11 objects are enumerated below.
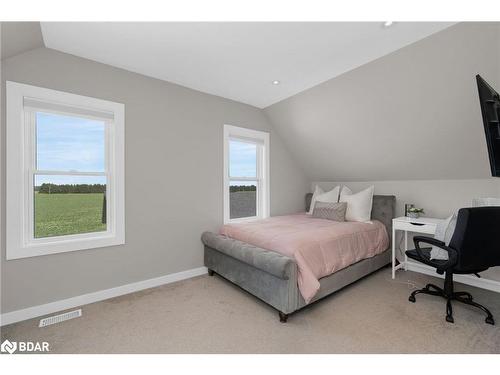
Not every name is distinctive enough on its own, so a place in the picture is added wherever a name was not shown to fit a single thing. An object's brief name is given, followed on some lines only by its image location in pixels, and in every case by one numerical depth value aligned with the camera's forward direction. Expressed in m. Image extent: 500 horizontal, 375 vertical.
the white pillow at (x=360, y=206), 3.29
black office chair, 1.90
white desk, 2.66
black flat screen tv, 1.78
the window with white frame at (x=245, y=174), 3.43
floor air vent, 1.97
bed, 1.98
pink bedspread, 2.09
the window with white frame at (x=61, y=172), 2.00
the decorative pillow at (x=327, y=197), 3.73
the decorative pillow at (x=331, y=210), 3.31
